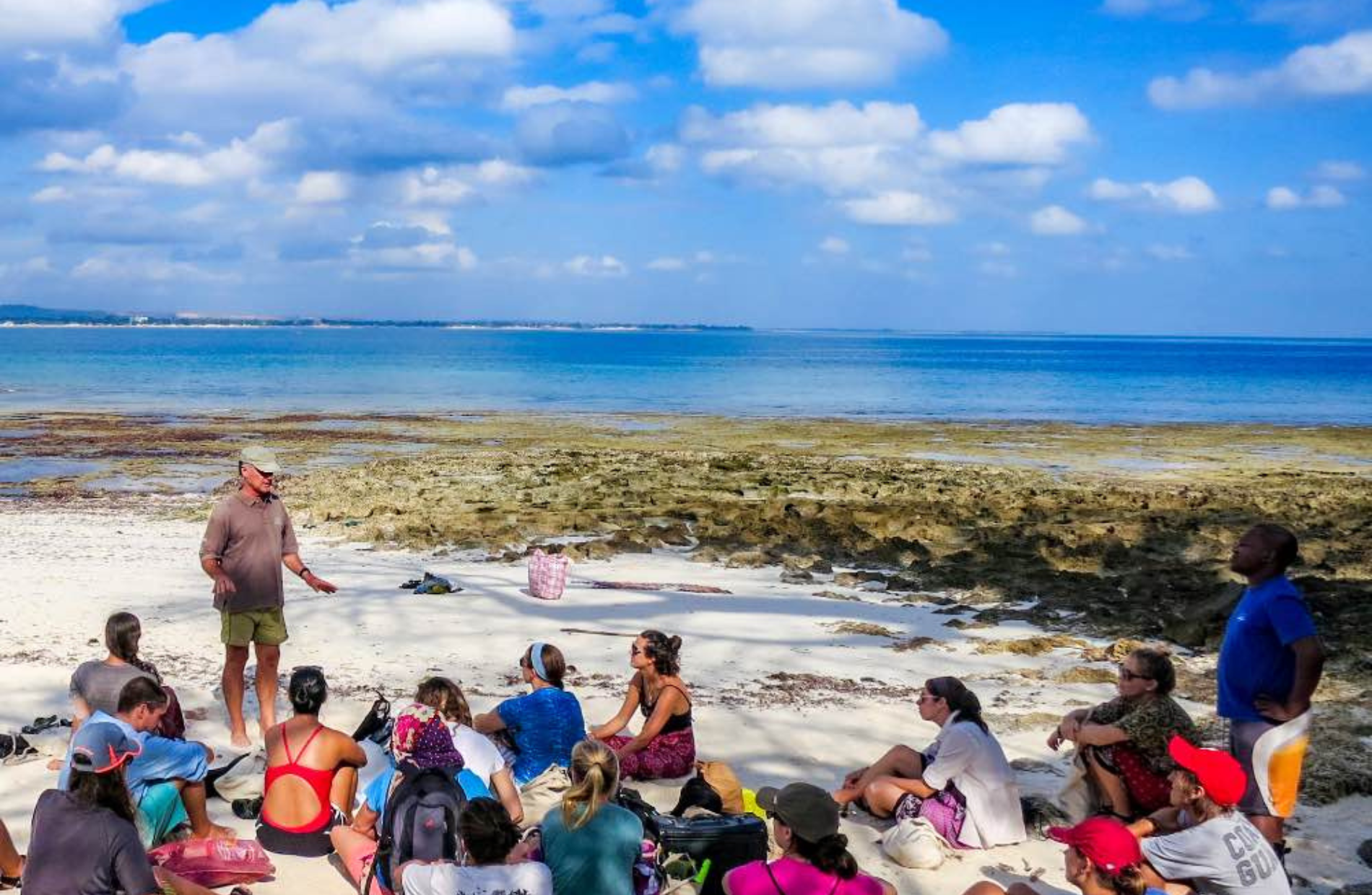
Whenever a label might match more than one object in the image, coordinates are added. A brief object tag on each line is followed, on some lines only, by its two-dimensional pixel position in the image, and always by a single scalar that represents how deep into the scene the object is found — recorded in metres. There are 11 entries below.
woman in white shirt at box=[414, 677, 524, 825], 6.07
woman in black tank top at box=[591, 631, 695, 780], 7.14
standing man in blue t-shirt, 5.47
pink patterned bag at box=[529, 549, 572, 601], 12.41
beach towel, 13.38
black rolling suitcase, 5.80
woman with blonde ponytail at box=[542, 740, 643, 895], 5.15
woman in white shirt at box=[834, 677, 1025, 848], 6.38
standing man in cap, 7.58
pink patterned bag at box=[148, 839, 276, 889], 5.60
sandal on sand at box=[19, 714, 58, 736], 7.73
